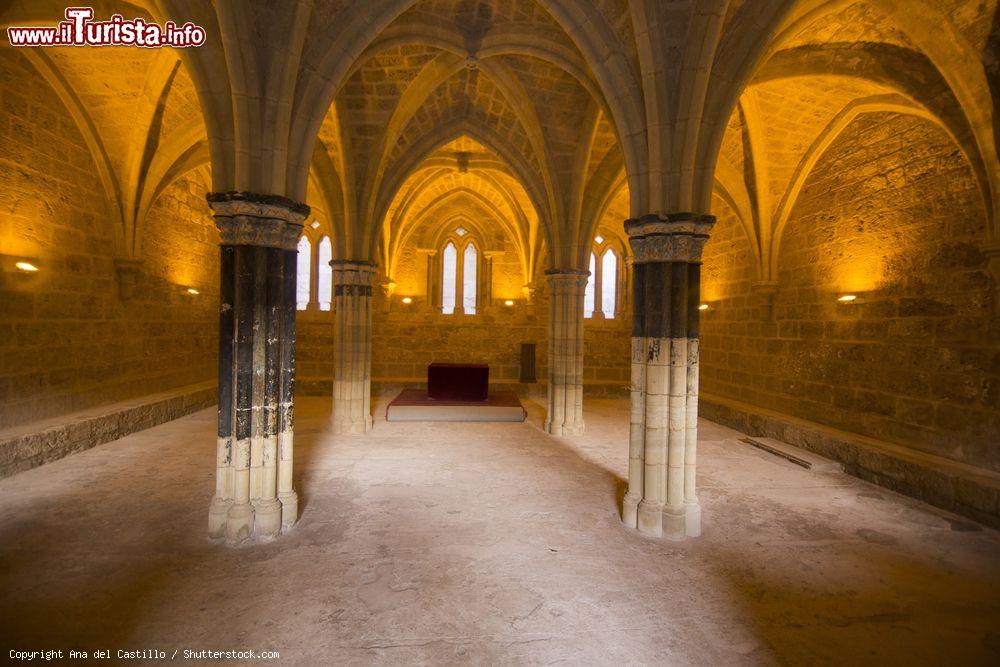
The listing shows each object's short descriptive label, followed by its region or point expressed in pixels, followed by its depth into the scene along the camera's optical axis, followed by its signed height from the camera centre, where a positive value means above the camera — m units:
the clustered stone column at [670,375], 4.59 -0.39
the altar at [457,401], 9.63 -1.54
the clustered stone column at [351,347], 8.42 -0.31
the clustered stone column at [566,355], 8.66 -0.39
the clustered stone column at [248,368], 4.28 -0.36
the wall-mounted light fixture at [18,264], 6.25 +0.83
